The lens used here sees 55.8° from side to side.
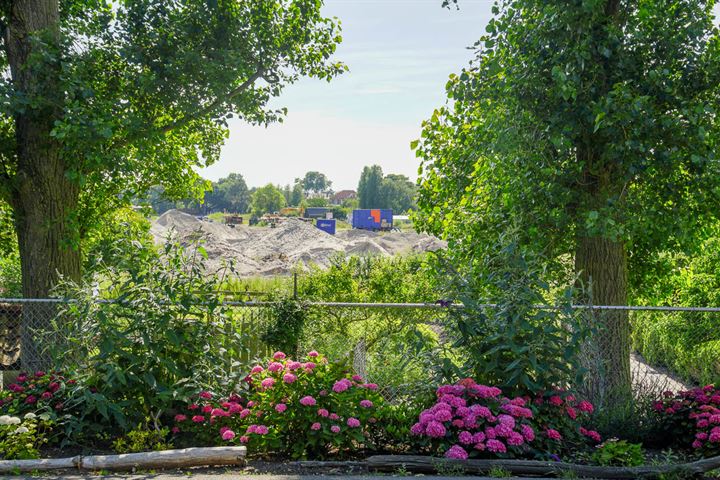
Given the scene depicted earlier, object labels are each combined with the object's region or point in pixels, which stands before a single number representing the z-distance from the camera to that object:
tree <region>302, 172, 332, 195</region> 181.50
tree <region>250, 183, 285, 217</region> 122.50
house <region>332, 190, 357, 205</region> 184.00
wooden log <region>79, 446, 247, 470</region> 4.88
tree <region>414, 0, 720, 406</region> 7.61
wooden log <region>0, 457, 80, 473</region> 4.77
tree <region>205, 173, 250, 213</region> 156.00
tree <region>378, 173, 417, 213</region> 131.25
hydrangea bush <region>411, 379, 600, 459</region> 4.90
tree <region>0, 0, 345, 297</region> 8.64
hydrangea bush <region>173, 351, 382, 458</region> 5.12
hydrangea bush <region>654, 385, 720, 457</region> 5.37
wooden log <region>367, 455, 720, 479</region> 4.72
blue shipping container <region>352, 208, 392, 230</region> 86.48
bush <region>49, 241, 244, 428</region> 5.34
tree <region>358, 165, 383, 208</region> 129.88
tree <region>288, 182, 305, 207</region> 153.50
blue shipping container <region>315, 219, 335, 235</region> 72.75
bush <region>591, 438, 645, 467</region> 4.98
